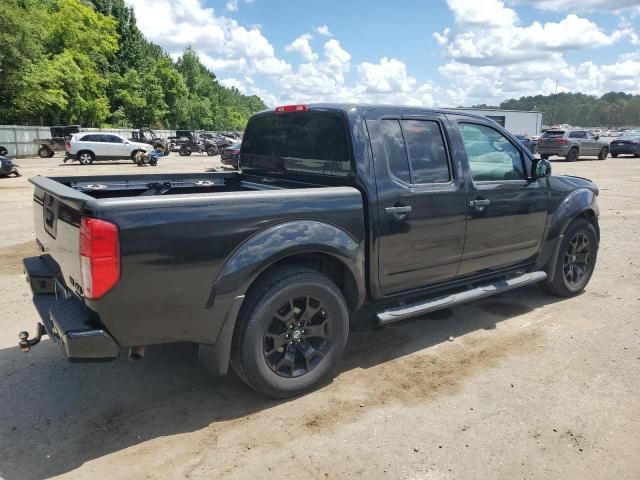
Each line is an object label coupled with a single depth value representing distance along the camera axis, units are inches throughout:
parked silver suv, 1031.0
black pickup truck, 109.0
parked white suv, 1007.3
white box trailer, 2119.1
